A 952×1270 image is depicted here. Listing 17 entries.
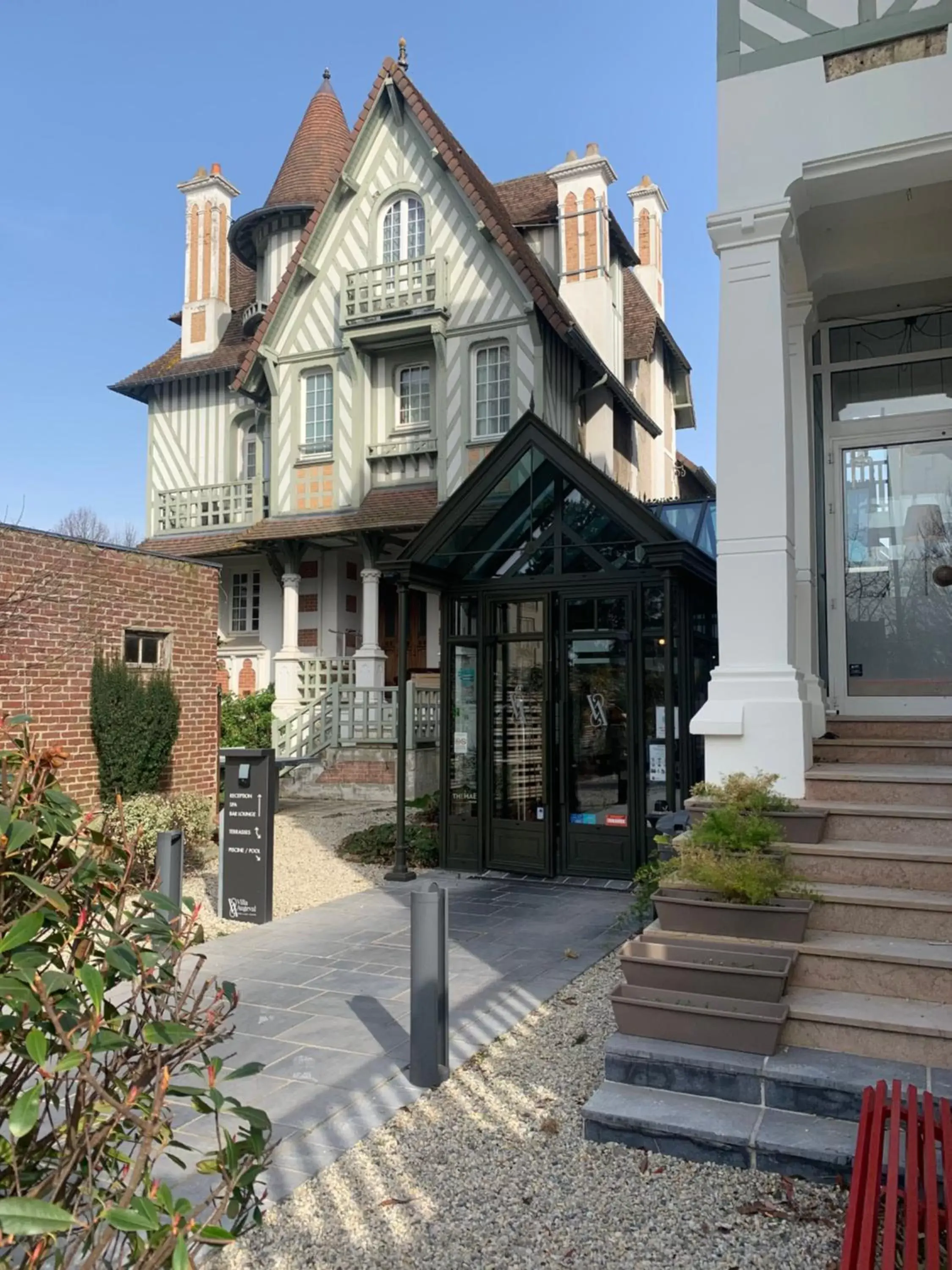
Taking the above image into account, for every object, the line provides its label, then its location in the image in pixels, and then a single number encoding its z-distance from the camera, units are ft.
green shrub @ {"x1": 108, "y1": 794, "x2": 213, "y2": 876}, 29.63
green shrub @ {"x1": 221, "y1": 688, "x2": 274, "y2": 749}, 61.62
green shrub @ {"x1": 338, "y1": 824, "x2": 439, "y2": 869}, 33.37
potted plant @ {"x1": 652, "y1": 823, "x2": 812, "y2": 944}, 14.24
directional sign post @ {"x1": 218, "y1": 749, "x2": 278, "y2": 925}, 25.59
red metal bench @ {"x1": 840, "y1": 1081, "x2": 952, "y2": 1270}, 8.38
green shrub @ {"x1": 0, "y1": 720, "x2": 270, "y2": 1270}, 5.31
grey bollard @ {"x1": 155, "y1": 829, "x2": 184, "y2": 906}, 22.63
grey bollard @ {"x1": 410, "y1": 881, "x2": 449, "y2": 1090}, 14.71
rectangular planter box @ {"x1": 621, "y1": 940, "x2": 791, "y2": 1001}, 13.12
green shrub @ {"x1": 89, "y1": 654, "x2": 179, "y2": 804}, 32.71
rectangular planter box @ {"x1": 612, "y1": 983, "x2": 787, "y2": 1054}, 12.69
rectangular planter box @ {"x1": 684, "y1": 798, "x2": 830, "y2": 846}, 16.14
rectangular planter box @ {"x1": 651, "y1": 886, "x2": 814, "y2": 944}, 14.14
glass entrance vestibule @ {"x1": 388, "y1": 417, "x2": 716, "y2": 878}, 28.96
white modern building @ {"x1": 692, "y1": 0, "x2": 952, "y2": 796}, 17.74
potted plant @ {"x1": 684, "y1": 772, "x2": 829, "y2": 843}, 16.17
